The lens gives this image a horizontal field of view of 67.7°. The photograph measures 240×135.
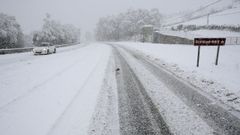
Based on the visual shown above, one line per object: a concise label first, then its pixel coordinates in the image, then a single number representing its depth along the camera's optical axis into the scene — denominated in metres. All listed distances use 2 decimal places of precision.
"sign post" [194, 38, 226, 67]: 11.23
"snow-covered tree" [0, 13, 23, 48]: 42.45
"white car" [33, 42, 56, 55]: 24.13
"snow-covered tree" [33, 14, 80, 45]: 59.91
